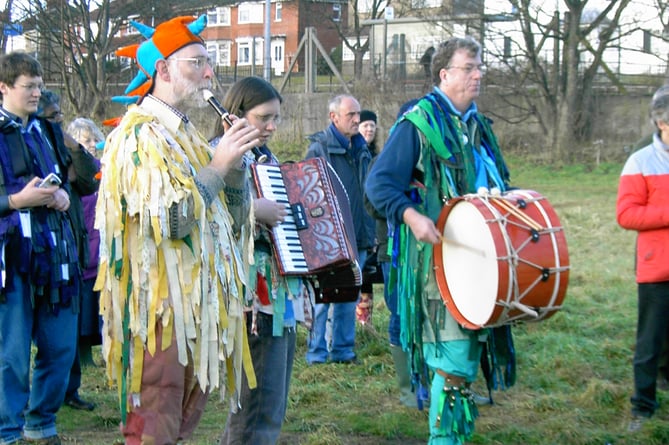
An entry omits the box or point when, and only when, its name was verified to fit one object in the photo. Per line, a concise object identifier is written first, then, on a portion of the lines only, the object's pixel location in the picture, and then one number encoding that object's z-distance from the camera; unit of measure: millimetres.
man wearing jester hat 3154
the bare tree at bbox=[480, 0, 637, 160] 21297
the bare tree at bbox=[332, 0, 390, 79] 34416
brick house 42844
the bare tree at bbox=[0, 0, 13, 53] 21484
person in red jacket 5082
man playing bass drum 4203
